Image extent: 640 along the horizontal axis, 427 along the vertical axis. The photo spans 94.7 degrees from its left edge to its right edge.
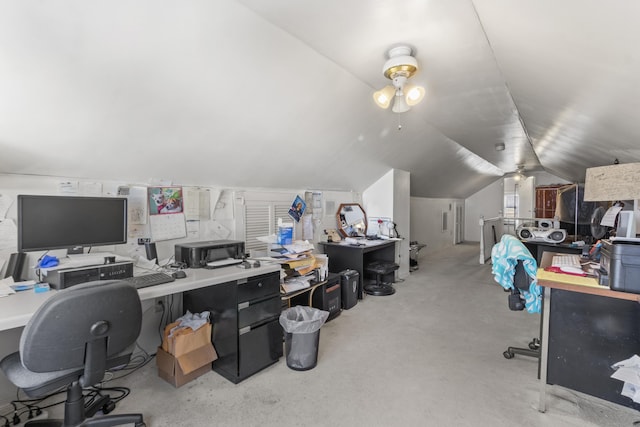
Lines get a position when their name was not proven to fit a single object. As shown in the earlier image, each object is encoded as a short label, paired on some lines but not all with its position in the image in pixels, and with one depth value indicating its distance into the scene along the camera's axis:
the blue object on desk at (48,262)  1.79
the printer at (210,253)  2.34
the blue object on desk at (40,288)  1.65
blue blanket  2.22
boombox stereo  4.32
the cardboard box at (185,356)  2.12
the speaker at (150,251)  2.45
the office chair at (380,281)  4.37
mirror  4.71
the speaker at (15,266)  1.84
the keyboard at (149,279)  1.78
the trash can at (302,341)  2.34
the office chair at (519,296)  2.33
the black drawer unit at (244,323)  2.17
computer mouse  2.00
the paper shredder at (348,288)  3.75
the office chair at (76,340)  1.25
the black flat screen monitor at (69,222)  1.70
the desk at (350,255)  4.11
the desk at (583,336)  1.80
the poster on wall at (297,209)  3.82
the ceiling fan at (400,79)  2.08
